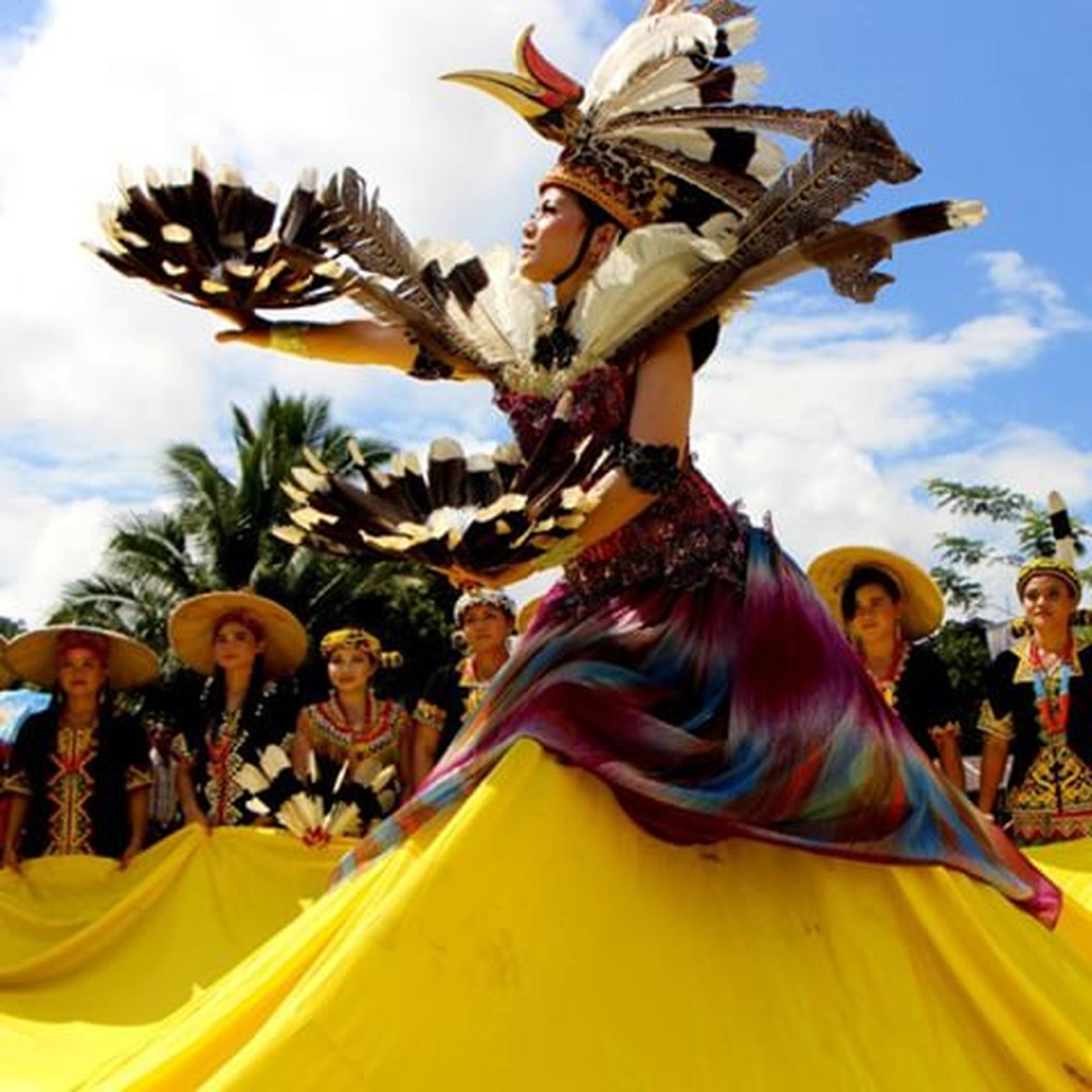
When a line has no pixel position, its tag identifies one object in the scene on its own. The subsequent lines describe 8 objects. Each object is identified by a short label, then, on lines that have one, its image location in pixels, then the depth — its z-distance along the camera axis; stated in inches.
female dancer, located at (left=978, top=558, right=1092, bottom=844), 206.5
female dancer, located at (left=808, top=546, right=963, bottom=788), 215.2
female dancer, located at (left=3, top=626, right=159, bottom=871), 241.3
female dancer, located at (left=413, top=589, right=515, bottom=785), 241.3
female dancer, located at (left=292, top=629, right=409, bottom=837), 237.6
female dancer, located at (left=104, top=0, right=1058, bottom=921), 107.6
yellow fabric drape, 91.7
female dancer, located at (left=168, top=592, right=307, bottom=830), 243.1
